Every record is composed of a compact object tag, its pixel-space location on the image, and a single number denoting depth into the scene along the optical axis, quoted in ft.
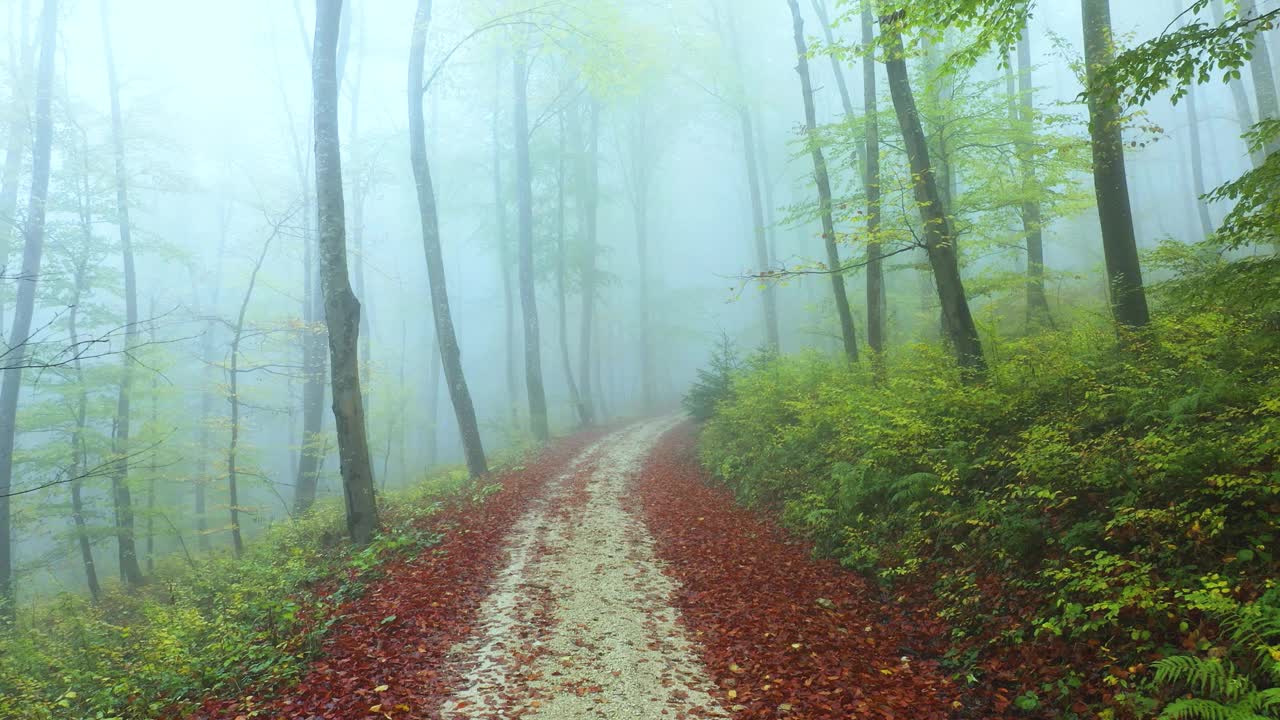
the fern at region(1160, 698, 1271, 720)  10.07
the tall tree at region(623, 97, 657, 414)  104.73
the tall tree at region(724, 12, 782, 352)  80.94
